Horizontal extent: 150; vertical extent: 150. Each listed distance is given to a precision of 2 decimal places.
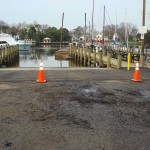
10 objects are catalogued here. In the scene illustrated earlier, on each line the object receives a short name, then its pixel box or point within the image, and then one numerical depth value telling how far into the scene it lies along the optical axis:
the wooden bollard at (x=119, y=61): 20.12
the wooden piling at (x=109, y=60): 24.39
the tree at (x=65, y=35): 130.38
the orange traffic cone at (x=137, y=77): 13.81
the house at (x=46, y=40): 125.03
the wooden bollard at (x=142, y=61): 21.52
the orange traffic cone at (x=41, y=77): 12.90
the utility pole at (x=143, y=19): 24.51
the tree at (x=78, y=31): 160.12
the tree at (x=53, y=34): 132.75
